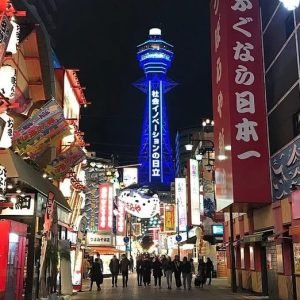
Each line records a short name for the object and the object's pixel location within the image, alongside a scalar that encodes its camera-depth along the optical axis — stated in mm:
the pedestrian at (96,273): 21127
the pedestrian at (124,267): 22601
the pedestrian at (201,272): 22730
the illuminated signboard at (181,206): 41945
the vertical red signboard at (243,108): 16840
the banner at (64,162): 17624
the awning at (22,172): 11805
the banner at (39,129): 13645
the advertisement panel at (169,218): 49308
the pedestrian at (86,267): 32160
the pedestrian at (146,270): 23946
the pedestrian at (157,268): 23407
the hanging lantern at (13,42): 10679
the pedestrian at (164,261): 23961
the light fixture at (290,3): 7761
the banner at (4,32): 9144
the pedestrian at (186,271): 21305
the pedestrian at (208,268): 24440
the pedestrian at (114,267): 23195
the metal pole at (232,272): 19615
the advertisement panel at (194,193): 35865
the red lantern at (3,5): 9251
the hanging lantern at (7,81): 10309
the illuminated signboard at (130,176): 57004
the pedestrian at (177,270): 22072
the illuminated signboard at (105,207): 34012
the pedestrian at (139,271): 24464
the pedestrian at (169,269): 22621
